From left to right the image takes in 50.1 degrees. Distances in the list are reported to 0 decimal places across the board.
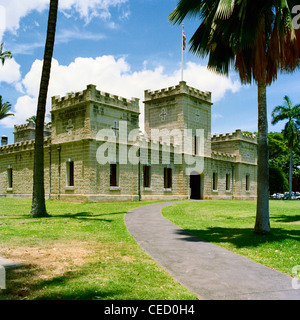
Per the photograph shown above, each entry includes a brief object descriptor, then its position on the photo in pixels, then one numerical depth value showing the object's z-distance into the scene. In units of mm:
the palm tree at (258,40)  10000
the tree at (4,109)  36594
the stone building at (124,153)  24781
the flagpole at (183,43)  31823
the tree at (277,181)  54312
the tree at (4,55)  29500
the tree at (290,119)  44022
